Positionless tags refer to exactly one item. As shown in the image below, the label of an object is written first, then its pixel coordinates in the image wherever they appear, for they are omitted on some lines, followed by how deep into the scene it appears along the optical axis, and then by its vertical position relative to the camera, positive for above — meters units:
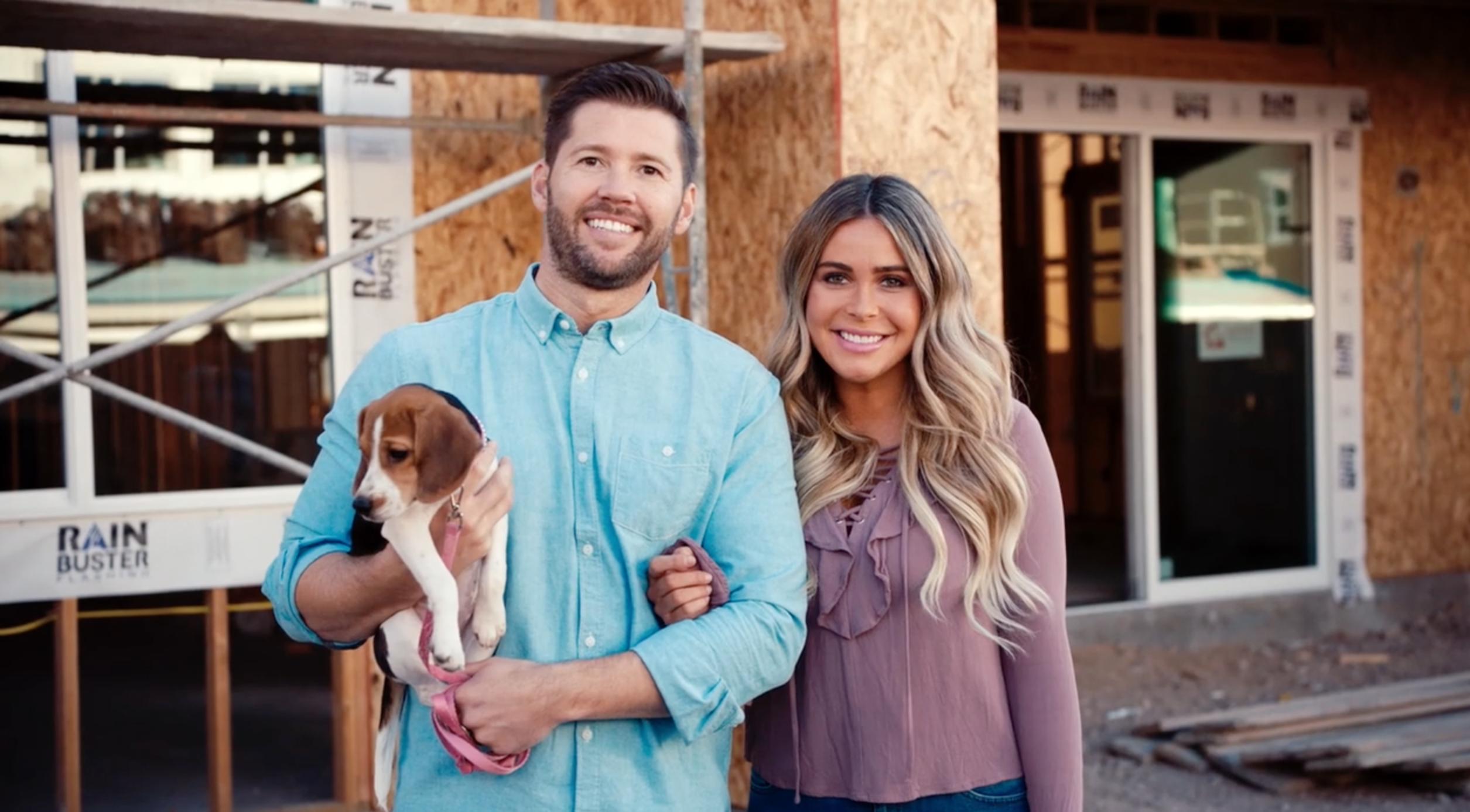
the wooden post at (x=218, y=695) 5.39 -1.12
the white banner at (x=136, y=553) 5.09 -0.55
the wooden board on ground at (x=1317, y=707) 6.54 -1.53
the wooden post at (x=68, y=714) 5.20 -1.14
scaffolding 4.23 +1.16
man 2.07 -0.15
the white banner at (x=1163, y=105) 8.03 +1.70
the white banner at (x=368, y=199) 5.61 +0.82
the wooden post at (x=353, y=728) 5.63 -1.31
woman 2.49 -0.33
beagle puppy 1.94 -0.13
